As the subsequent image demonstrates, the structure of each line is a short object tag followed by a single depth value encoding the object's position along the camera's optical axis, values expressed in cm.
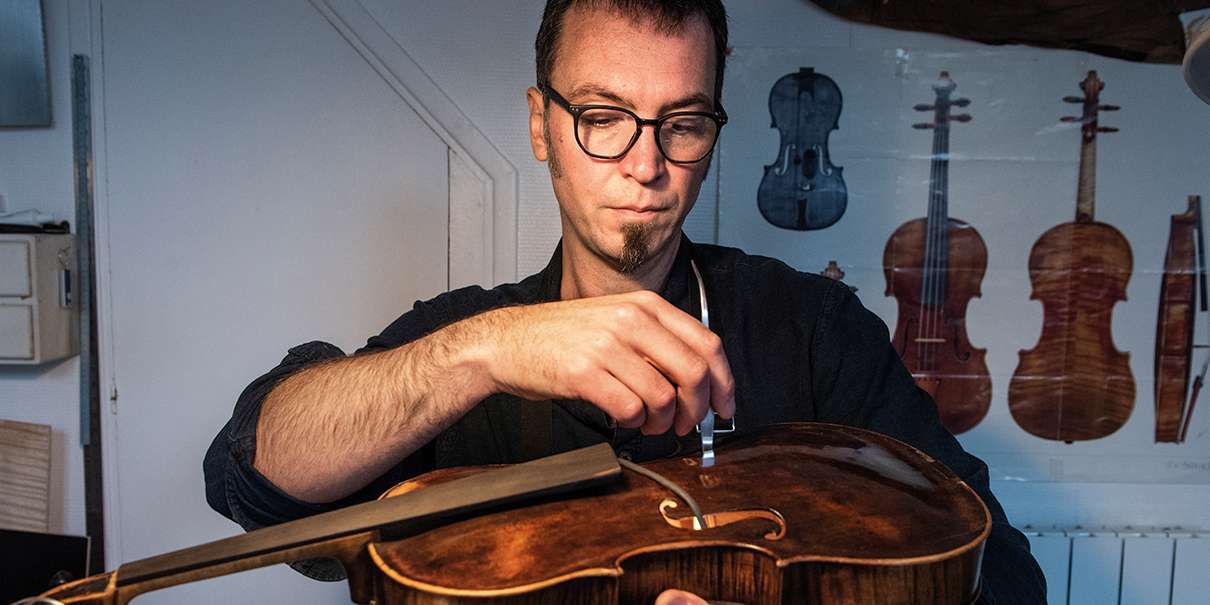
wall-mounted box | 177
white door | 187
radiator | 194
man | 82
